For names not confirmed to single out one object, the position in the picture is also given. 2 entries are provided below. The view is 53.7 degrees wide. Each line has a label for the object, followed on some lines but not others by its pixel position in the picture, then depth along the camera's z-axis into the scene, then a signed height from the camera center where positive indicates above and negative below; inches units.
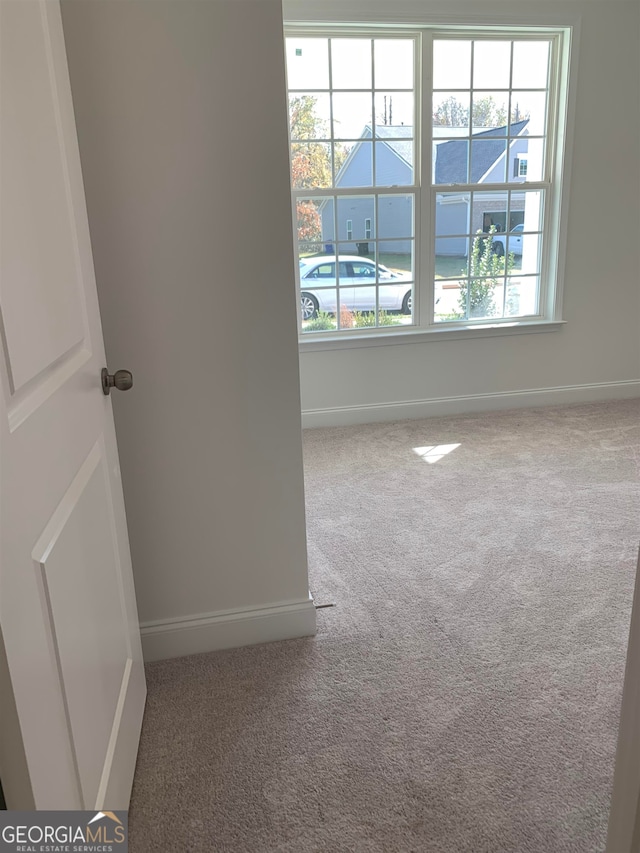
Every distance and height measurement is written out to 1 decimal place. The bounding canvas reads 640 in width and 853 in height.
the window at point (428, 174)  147.3 +11.7
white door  33.2 -13.6
